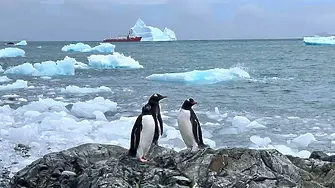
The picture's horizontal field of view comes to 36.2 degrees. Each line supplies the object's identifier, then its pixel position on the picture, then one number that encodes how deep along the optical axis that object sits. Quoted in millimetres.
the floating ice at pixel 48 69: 32281
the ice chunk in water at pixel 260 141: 11922
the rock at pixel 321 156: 7900
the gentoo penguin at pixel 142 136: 6918
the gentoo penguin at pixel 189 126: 7523
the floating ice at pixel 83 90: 22828
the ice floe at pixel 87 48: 58562
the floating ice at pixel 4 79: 28616
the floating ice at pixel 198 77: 26500
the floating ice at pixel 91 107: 16109
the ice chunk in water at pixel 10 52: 52450
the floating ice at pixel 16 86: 24438
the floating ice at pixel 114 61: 37844
